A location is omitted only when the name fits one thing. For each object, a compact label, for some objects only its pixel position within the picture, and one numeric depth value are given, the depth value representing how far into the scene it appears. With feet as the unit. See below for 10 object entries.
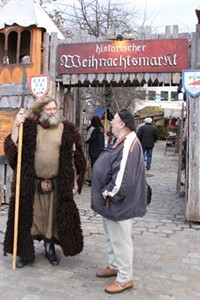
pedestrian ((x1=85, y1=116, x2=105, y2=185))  30.78
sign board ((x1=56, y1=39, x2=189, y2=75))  22.76
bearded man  14.16
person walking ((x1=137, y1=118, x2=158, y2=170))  42.73
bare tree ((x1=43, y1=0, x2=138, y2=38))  59.04
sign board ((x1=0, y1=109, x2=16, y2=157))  24.22
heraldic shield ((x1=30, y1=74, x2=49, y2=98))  23.25
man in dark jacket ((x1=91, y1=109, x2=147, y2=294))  11.84
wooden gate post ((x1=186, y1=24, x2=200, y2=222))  20.85
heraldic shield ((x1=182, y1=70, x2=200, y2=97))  20.33
